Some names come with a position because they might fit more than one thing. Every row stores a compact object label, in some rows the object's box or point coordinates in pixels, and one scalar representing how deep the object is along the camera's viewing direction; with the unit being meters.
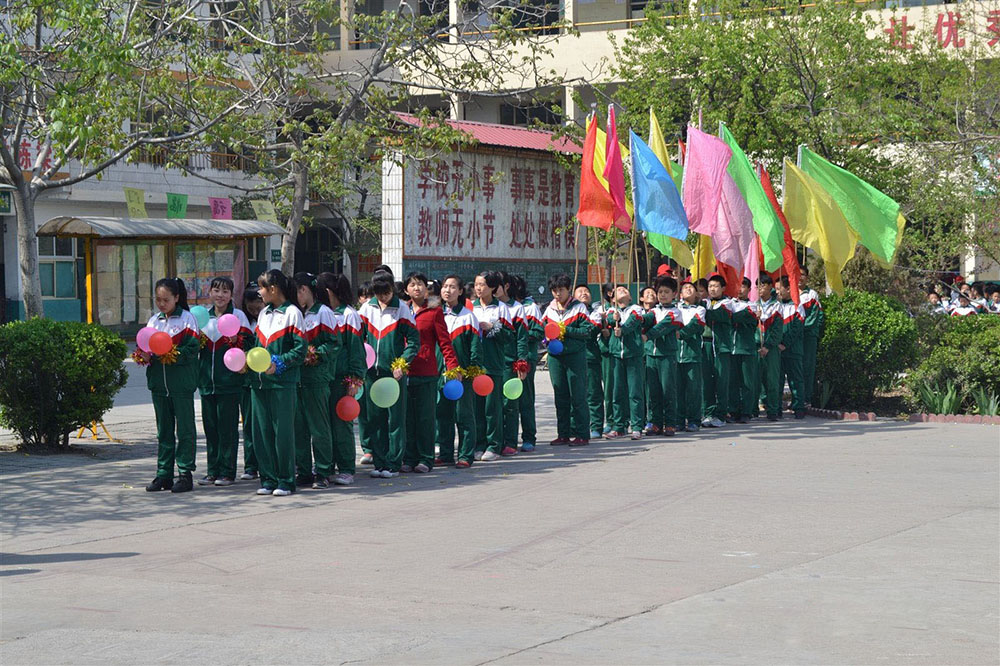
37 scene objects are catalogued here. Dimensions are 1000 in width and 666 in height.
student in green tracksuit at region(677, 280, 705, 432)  15.27
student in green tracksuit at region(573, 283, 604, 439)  15.09
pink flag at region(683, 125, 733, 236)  15.90
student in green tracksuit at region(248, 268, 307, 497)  10.73
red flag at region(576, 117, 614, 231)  15.43
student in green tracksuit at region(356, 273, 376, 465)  12.03
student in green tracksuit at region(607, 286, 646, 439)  14.75
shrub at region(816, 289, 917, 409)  16.73
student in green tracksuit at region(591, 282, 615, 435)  14.78
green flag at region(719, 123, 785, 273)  15.95
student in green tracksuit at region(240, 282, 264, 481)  11.54
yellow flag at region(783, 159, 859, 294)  16.45
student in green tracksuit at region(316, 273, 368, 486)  11.27
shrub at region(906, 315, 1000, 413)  16.48
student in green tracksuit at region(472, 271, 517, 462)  13.16
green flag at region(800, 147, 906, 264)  16.64
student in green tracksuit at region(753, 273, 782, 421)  16.47
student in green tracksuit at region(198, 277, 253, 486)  11.35
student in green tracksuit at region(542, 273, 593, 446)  14.21
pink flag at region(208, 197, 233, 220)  32.38
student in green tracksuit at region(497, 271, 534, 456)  13.46
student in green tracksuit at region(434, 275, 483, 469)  12.71
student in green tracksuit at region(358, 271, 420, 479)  11.77
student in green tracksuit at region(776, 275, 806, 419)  16.55
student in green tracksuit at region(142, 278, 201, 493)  10.95
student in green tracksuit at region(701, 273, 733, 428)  16.00
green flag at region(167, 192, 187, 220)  31.62
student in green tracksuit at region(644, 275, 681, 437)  15.15
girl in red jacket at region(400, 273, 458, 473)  12.05
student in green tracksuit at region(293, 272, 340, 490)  10.93
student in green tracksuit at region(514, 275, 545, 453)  13.70
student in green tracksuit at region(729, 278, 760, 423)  16.05
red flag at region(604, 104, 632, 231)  15.40
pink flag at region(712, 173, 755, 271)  15.77
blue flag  15.34
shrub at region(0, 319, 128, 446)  12.64
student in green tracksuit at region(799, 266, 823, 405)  16.78
